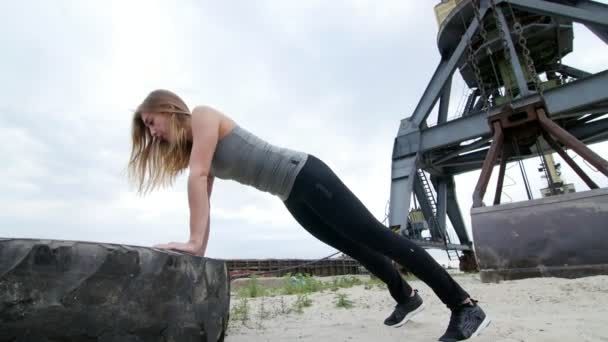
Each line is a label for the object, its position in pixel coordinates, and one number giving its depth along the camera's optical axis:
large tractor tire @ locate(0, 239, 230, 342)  1.13
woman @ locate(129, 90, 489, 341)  1.92
